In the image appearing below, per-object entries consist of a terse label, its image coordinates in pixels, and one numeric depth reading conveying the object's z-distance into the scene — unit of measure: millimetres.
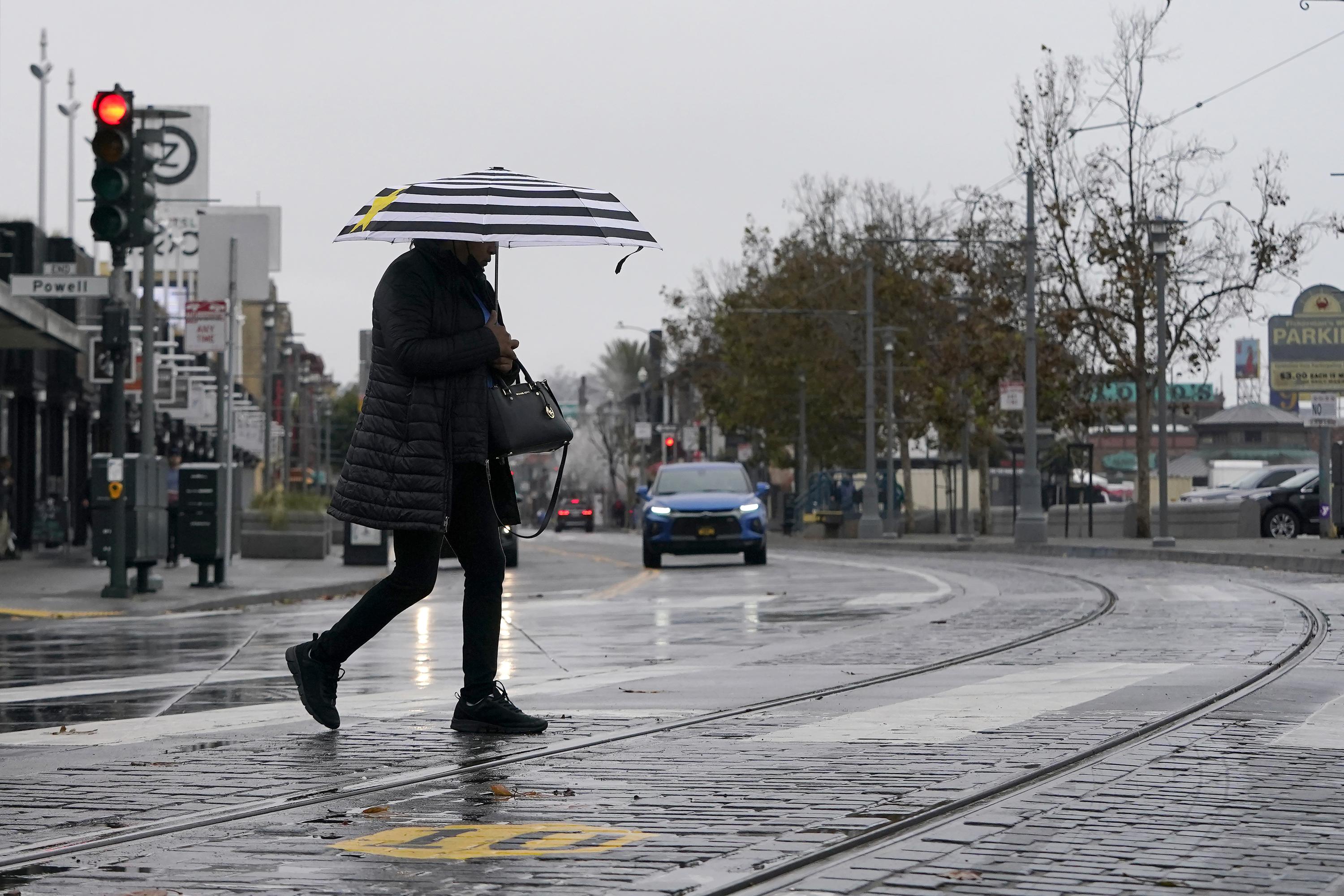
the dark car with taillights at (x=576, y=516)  101125
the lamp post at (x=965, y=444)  45219
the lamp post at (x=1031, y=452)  38156
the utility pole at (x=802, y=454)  62719
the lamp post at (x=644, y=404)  96631
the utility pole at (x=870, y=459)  51188
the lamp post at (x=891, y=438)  50812
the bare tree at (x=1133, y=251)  40250
